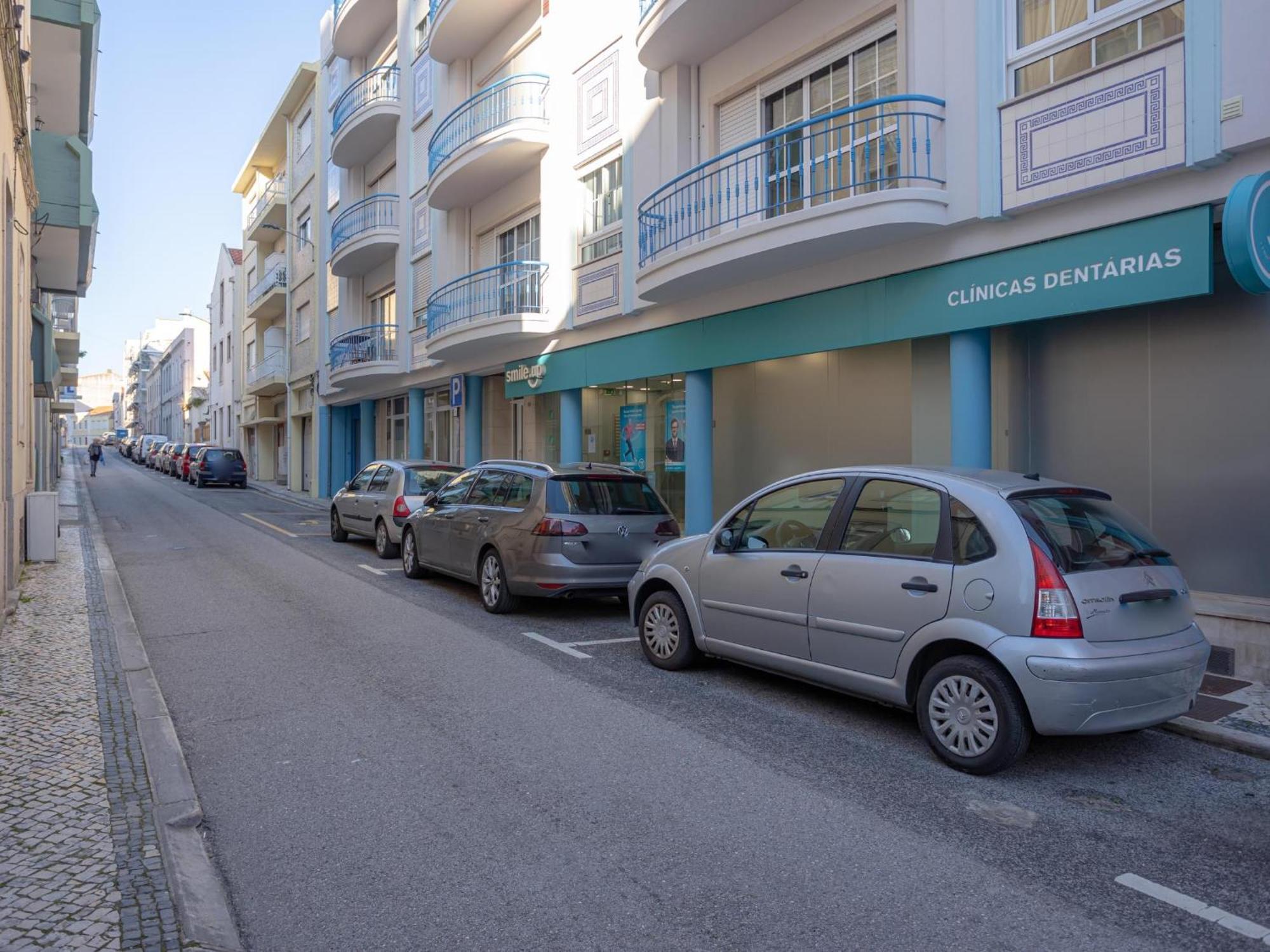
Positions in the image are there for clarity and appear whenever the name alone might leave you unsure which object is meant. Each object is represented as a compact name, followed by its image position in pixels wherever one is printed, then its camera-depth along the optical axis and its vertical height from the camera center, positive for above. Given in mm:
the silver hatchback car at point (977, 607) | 4559 -769
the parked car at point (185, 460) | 37062 +532
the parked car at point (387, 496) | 13719 -400
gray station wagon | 8742 -608
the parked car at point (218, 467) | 33156 +188
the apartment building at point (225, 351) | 47375 +6870
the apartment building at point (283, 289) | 31453 +7091
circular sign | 5949 +1577
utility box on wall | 12242 -760
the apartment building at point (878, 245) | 7113 +2376
